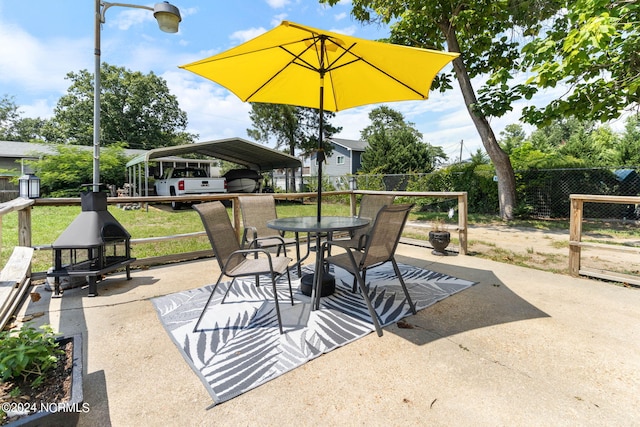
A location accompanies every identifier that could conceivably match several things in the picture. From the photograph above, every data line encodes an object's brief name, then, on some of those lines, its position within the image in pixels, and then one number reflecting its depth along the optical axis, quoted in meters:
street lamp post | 3.23
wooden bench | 1.57
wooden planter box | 1.13
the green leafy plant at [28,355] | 1.39
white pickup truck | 11.26
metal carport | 10.58
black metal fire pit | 3.06
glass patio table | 2.68
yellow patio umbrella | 2.53
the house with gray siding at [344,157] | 23.22
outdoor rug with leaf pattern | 1.88
